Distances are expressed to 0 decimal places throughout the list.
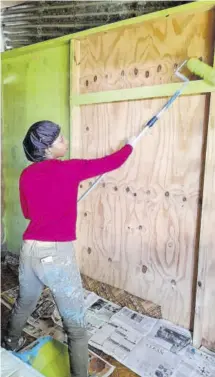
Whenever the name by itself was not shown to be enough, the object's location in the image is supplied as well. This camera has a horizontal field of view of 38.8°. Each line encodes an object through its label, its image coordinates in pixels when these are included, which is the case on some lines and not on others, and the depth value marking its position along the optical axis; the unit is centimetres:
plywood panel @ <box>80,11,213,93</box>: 128
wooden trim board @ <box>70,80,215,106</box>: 127
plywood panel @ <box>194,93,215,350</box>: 127
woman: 100
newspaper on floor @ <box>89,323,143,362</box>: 134
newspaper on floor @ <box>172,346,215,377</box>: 123
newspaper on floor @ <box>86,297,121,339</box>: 150
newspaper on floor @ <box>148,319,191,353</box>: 137
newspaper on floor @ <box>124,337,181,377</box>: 123
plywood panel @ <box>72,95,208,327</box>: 138
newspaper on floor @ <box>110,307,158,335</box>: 148
